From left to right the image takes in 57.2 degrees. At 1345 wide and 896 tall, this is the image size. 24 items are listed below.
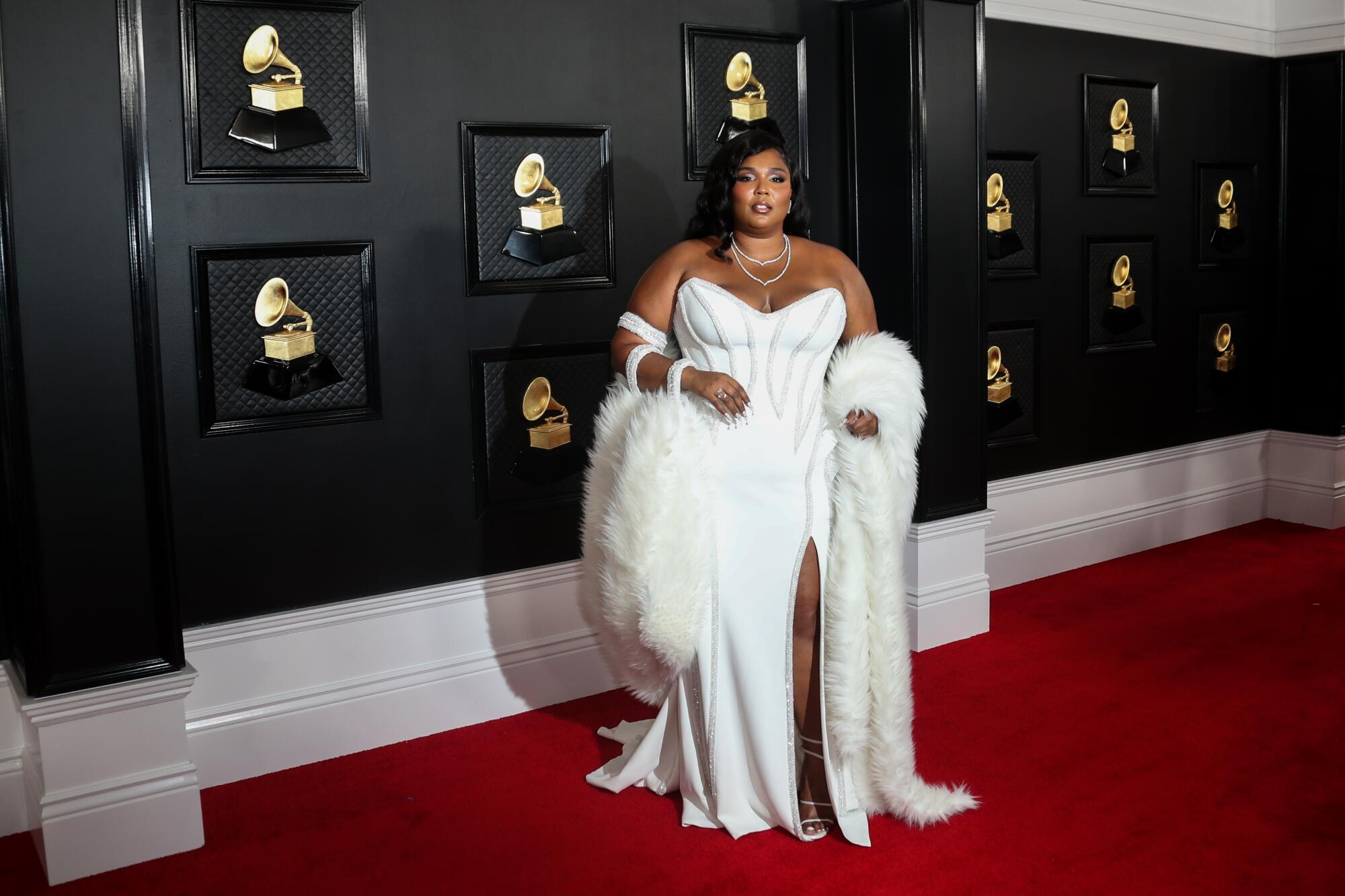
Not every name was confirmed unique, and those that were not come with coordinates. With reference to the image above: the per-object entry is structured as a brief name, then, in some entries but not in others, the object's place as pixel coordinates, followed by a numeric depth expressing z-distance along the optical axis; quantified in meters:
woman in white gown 3.29
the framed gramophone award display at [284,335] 3.69
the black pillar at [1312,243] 6.54
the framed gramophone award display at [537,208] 4.11
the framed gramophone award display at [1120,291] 5.98
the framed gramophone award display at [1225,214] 6.45
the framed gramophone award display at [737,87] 4.50
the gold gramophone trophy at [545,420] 4.29
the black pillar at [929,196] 4.74
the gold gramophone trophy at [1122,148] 5.94
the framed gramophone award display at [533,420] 4.21
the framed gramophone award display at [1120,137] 5.86
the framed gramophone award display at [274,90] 3.58
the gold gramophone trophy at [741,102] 4.59
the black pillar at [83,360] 3.05
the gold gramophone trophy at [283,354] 3.76
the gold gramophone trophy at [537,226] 4.18
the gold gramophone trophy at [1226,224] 6.52
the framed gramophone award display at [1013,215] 5.51
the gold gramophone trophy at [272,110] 3.64
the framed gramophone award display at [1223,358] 6.58
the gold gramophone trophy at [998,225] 5.49
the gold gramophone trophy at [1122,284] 6.05
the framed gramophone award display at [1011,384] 5.62
